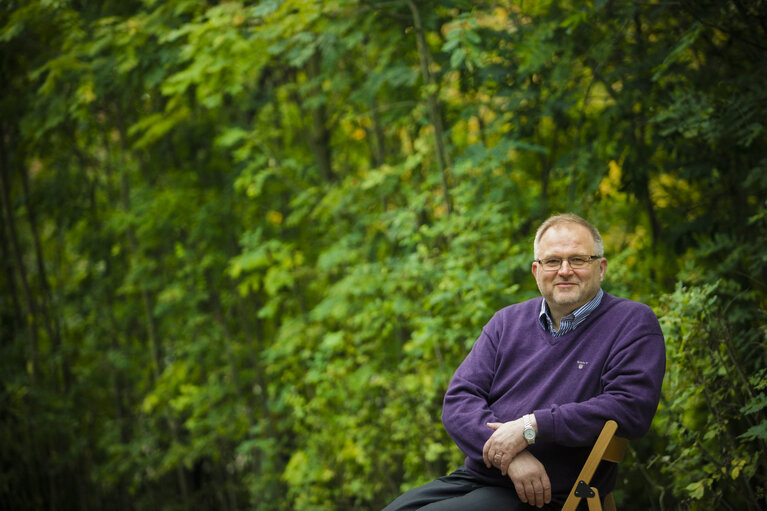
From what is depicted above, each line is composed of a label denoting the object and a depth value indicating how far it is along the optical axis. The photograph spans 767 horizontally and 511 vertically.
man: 4.78
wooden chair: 4.73
